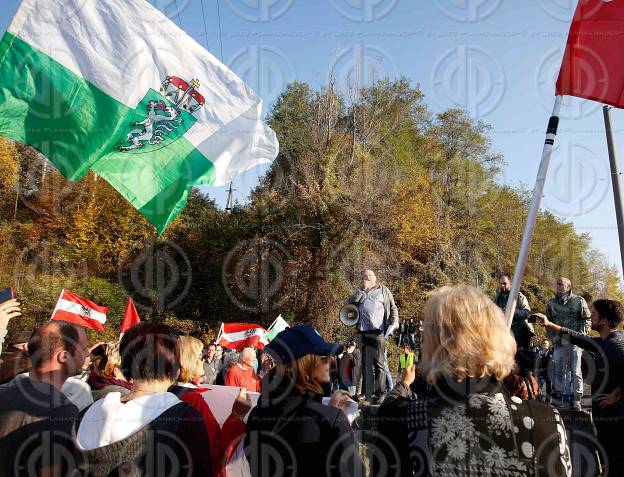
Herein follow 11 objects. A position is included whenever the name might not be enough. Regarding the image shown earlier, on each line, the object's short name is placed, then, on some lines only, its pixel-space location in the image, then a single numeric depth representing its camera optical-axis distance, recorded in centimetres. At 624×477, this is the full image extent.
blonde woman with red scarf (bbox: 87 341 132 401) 431
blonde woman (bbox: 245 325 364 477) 236
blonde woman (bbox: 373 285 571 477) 196
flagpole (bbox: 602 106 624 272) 492
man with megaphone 827
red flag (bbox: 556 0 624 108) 536
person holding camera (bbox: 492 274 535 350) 652
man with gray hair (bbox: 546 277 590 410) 728
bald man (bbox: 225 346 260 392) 673
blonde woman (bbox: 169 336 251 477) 282
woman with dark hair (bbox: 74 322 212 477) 234
